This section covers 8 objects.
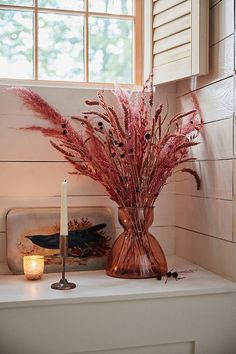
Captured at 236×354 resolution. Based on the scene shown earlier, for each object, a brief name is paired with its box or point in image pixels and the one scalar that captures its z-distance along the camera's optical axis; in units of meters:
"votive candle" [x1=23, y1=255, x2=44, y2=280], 1.53
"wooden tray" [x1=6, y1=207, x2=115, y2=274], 1.67
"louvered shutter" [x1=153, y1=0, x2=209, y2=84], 1.61
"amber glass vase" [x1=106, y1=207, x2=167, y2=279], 1.56
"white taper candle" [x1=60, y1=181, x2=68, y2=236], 1.45
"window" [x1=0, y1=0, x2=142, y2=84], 1.85
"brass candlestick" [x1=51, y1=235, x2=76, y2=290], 1.44
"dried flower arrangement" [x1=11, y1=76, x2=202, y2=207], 1.55
